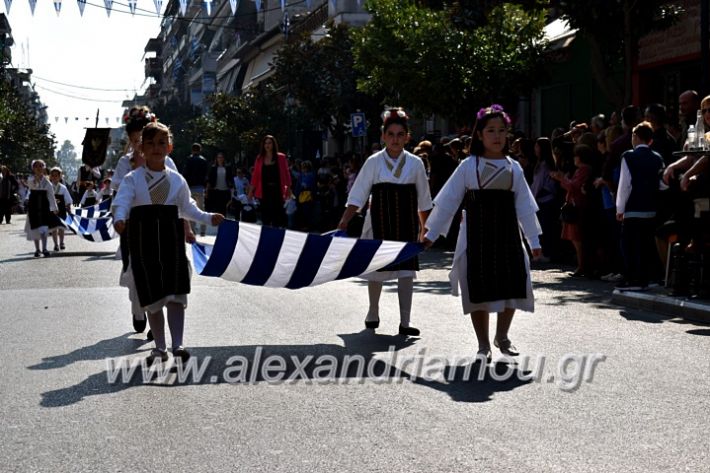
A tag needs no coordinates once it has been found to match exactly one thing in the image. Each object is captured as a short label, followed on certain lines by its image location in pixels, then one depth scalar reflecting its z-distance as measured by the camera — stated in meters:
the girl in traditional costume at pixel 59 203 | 22.09
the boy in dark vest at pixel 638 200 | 12.97
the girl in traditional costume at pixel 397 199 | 9.92
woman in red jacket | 17.28
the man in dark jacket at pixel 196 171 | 23.50
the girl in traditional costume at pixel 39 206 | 21.75
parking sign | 32.50
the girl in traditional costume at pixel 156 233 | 8.45
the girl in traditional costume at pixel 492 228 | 8.34
